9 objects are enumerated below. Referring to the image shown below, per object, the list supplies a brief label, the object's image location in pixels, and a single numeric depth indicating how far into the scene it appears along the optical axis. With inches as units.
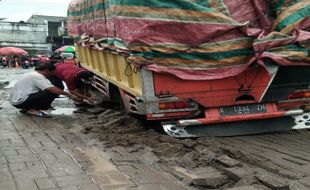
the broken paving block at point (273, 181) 171.2
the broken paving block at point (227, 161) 203.7
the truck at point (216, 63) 251.9
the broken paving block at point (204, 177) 180.5
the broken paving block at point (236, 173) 187.8
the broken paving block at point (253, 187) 175.1
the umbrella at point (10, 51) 1784.0
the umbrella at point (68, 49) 1386.2
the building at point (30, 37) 2333.9
